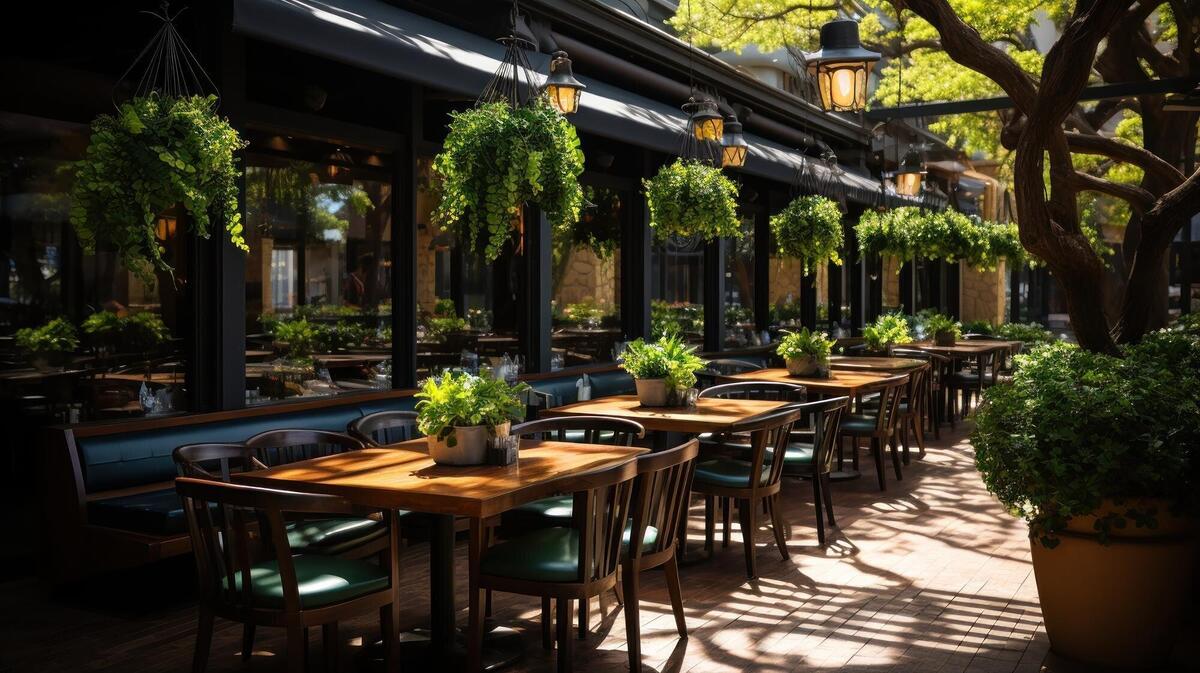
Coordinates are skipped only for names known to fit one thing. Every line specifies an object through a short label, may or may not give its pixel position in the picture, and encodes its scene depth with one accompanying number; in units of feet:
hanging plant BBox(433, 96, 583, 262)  14.66
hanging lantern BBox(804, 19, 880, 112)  19.22
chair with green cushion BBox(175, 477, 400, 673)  10.57
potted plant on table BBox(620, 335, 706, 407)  19.97
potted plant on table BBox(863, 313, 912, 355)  35.09
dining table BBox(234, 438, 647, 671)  11.39
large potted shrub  12.37
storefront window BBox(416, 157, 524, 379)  23.11
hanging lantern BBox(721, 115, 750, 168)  26.76
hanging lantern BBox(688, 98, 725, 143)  24.40
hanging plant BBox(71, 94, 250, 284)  12.32
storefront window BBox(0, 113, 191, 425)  18.83
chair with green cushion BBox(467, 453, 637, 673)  11.89
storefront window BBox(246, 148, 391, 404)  19.31
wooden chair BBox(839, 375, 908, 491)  25.03
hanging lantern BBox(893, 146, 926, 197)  32.86
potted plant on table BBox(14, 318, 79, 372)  19.35
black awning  15.80
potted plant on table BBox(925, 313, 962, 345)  39.93
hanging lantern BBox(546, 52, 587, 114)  19.79
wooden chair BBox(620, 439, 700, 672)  12.69
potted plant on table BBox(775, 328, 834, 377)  26.68
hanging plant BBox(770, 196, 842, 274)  28.86
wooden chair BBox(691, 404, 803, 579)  17.49
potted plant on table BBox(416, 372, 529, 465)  12.94
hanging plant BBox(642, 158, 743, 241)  22.91
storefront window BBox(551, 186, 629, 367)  27.61
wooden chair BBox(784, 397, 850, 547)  19.94
